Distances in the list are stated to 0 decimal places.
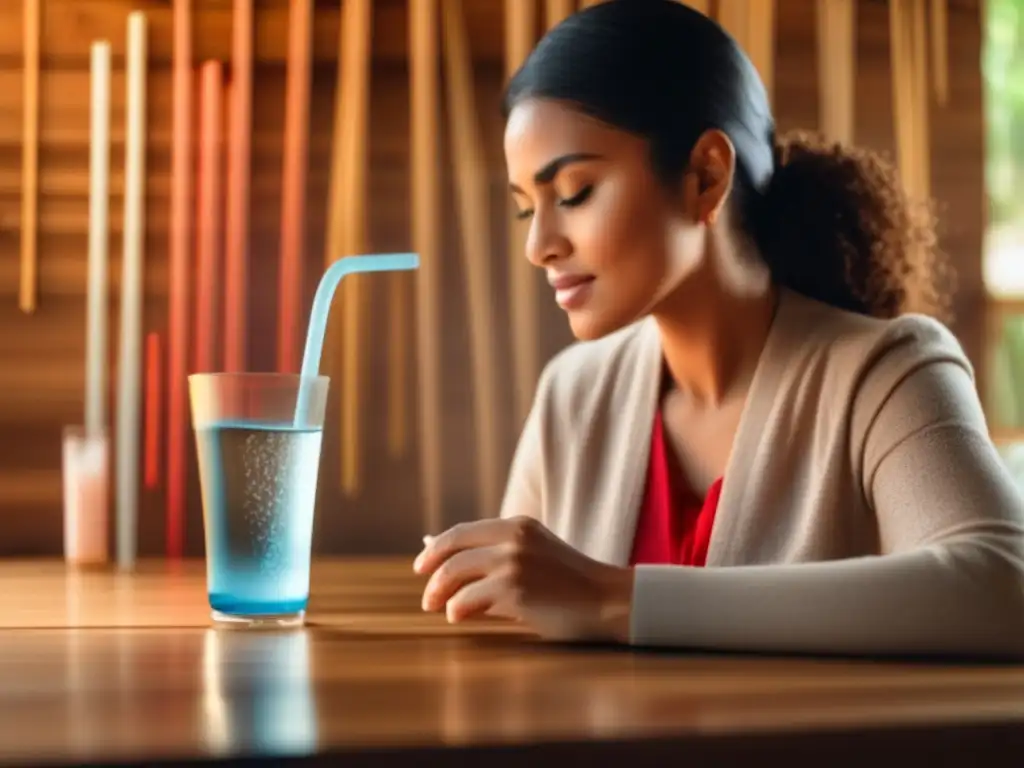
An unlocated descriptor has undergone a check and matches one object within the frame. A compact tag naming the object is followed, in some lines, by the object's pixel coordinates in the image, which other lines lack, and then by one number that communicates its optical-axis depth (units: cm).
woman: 88
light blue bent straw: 93
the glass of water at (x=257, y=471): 92
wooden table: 55
